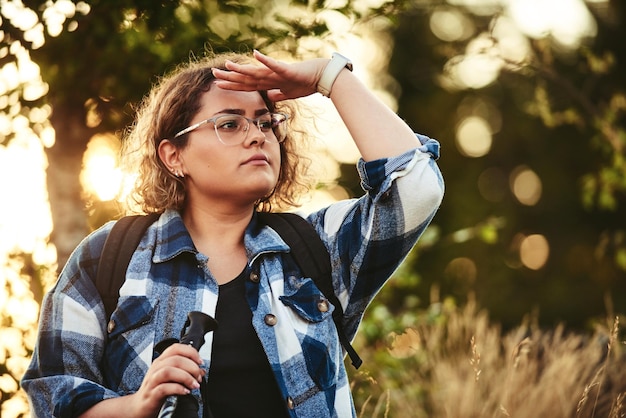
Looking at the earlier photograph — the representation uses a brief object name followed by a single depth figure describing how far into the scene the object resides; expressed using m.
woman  4.61
